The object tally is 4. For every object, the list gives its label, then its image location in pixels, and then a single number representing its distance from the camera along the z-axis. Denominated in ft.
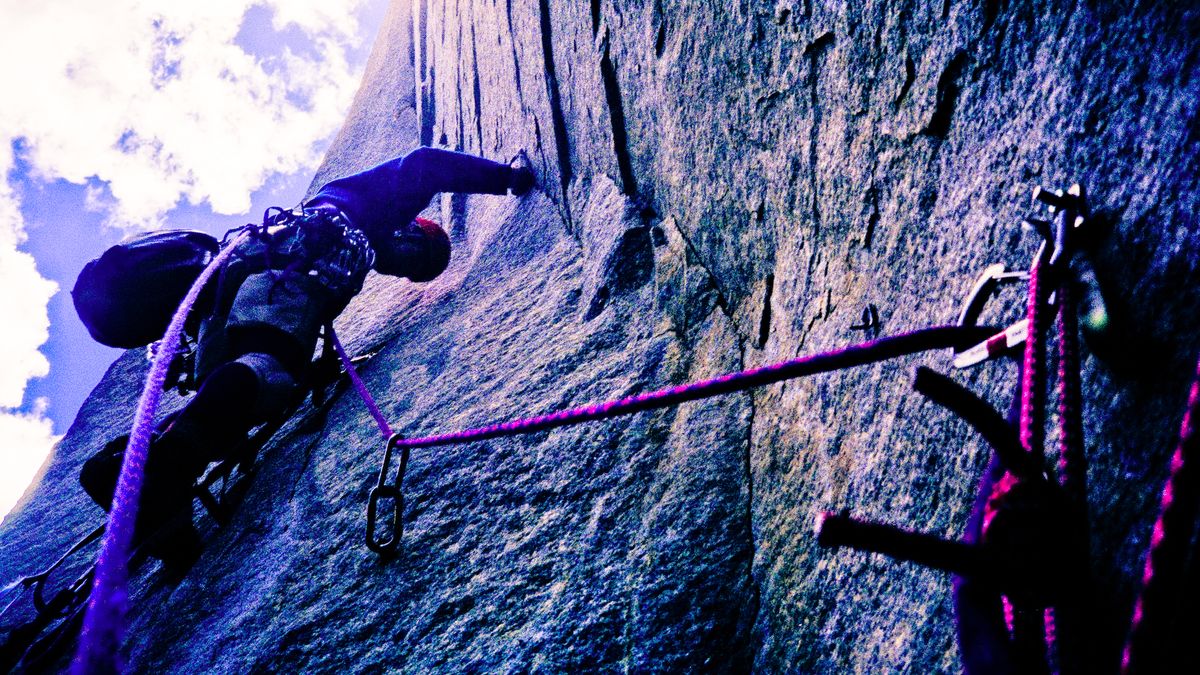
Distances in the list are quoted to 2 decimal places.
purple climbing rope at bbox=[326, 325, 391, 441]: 6.72
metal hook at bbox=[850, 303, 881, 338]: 3.82
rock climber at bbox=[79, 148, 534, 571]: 8.23
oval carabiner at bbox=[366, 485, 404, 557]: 5.96
